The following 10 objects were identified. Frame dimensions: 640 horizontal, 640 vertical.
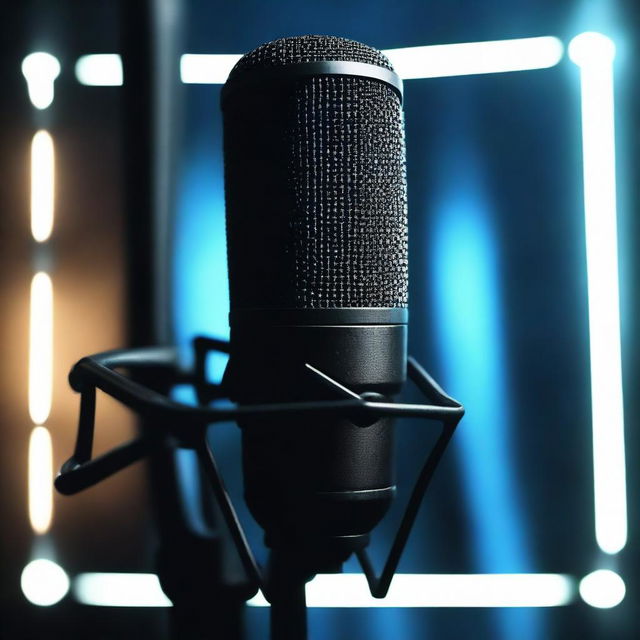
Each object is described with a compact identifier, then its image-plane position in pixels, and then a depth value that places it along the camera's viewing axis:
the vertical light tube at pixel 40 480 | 0.74
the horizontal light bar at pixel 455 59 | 0.70
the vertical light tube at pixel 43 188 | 0.75
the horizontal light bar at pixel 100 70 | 0.74
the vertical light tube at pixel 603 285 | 0.69
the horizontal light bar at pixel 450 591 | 0.70
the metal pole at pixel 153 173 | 0.60
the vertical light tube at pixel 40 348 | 0.74
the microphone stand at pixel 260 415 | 0.33
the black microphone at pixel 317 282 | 0.37
